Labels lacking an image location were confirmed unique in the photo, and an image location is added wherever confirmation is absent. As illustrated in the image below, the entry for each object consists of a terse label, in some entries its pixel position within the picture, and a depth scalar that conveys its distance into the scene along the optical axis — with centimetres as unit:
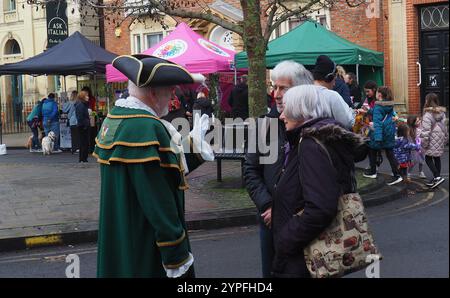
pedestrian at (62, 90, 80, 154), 1764
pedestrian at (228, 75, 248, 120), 1443
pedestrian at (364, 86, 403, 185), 1147
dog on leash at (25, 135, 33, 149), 2061
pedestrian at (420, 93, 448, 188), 1080
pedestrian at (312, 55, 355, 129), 360
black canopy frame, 1780
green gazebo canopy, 1546
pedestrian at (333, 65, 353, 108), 1051
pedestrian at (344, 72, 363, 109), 1452
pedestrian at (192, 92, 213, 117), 1716
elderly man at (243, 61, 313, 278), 416
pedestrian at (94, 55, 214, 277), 345
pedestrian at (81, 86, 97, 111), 1872
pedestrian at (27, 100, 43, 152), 1966
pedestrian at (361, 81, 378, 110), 1273
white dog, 1881
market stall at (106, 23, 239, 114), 1698
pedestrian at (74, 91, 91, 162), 1573
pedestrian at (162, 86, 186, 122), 1171
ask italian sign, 2276
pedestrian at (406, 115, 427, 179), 1188
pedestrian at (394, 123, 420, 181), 1155
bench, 1068
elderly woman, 321
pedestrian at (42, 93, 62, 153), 1916
